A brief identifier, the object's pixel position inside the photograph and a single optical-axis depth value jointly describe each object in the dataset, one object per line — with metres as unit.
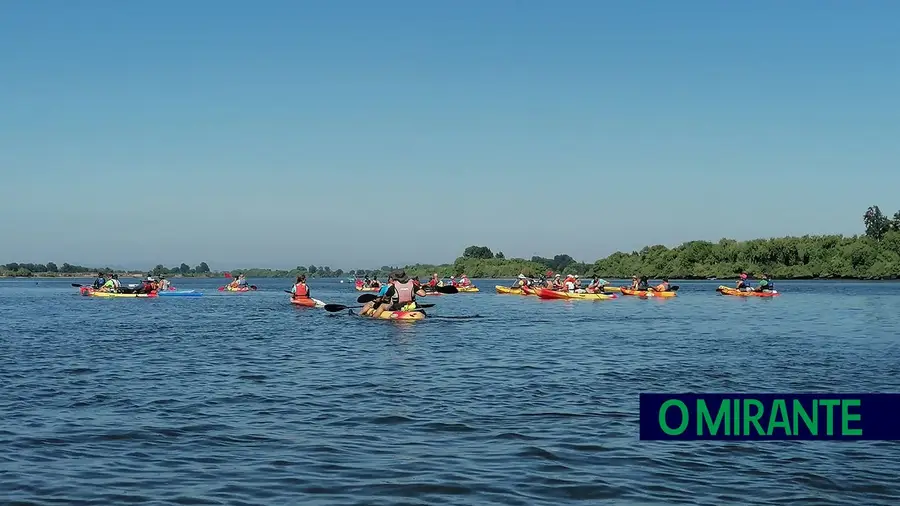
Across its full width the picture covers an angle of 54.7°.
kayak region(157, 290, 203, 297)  72.38
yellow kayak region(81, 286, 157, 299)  65.94
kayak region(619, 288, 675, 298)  68.56
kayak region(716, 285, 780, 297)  67.74
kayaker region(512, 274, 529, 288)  80.85
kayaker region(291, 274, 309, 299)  53.03
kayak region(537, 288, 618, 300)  62.54
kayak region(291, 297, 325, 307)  51.94
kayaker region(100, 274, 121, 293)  67.12
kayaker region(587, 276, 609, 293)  64.25
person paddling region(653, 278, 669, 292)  70.56
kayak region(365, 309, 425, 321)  36.97
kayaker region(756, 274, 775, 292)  67.94
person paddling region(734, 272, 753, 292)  69.04
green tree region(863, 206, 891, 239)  159.18
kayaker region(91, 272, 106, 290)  73.62
